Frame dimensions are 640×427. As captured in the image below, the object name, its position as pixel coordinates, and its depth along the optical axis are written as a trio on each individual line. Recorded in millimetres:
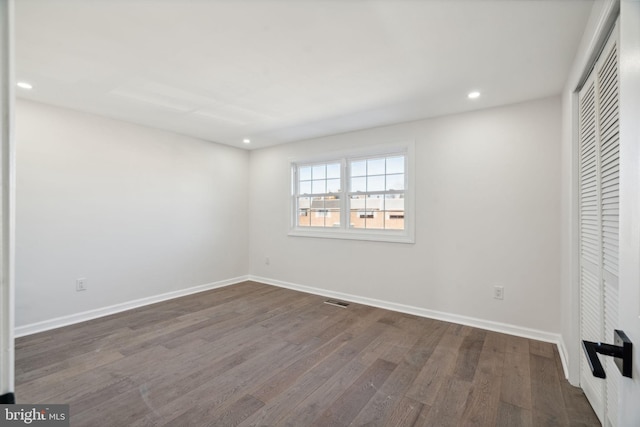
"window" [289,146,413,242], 3775
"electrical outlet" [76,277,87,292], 3283
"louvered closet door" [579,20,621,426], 1400
